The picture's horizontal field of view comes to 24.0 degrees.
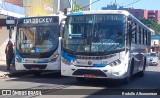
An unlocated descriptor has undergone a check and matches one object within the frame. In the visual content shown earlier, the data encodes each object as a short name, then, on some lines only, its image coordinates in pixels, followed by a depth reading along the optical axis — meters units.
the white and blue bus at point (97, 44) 14.38
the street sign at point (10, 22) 21.28
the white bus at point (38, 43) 18.25
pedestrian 21.67
